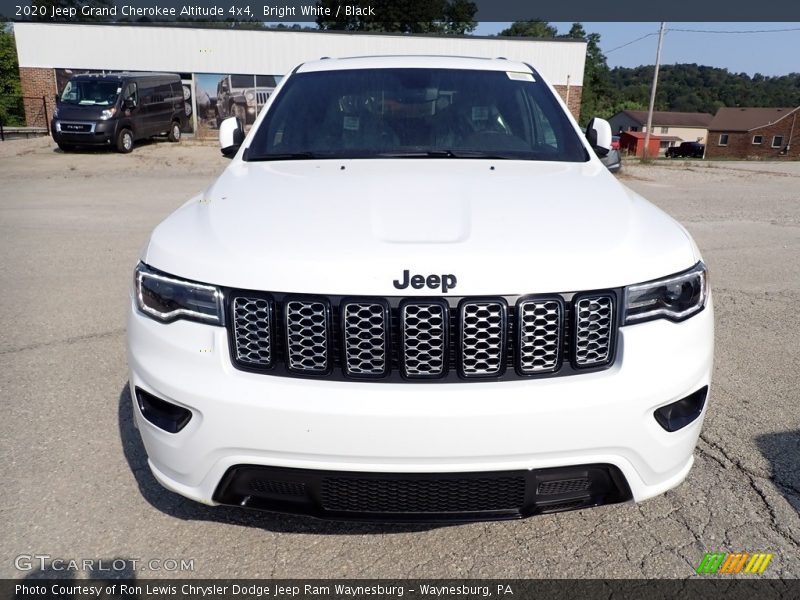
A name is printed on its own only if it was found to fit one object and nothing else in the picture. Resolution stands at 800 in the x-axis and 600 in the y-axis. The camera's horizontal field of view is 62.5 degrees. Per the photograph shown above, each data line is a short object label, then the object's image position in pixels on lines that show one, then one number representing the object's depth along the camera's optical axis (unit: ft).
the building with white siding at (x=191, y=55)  97.91
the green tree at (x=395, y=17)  202.49
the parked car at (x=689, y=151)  215.92
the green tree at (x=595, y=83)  297.53
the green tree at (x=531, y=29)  303.27
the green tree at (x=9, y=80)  160.56
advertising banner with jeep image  99.50
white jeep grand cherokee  6.64
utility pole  93.01
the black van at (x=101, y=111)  61.36
